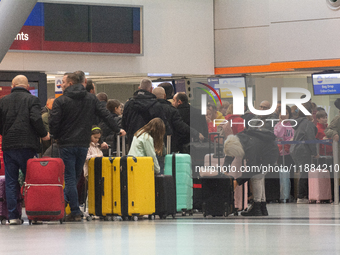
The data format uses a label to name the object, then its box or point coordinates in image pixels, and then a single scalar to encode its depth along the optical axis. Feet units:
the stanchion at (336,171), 73.39
